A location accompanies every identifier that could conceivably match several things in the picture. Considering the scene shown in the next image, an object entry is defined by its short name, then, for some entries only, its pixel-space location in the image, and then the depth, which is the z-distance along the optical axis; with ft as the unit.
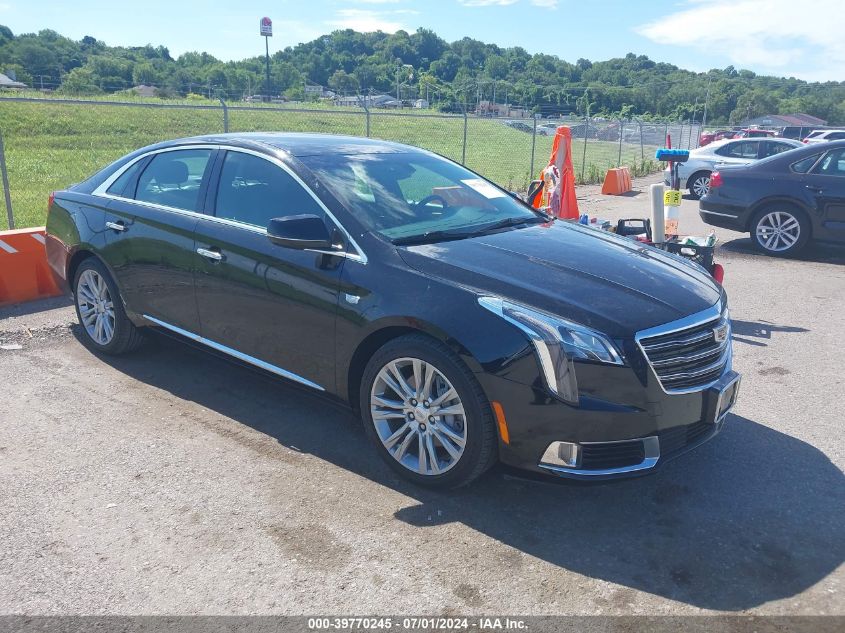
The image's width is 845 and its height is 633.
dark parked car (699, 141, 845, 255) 31.12
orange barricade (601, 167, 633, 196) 56.80
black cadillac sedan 10.50
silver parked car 56.39
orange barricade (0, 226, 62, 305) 21.63
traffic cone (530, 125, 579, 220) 30.71
